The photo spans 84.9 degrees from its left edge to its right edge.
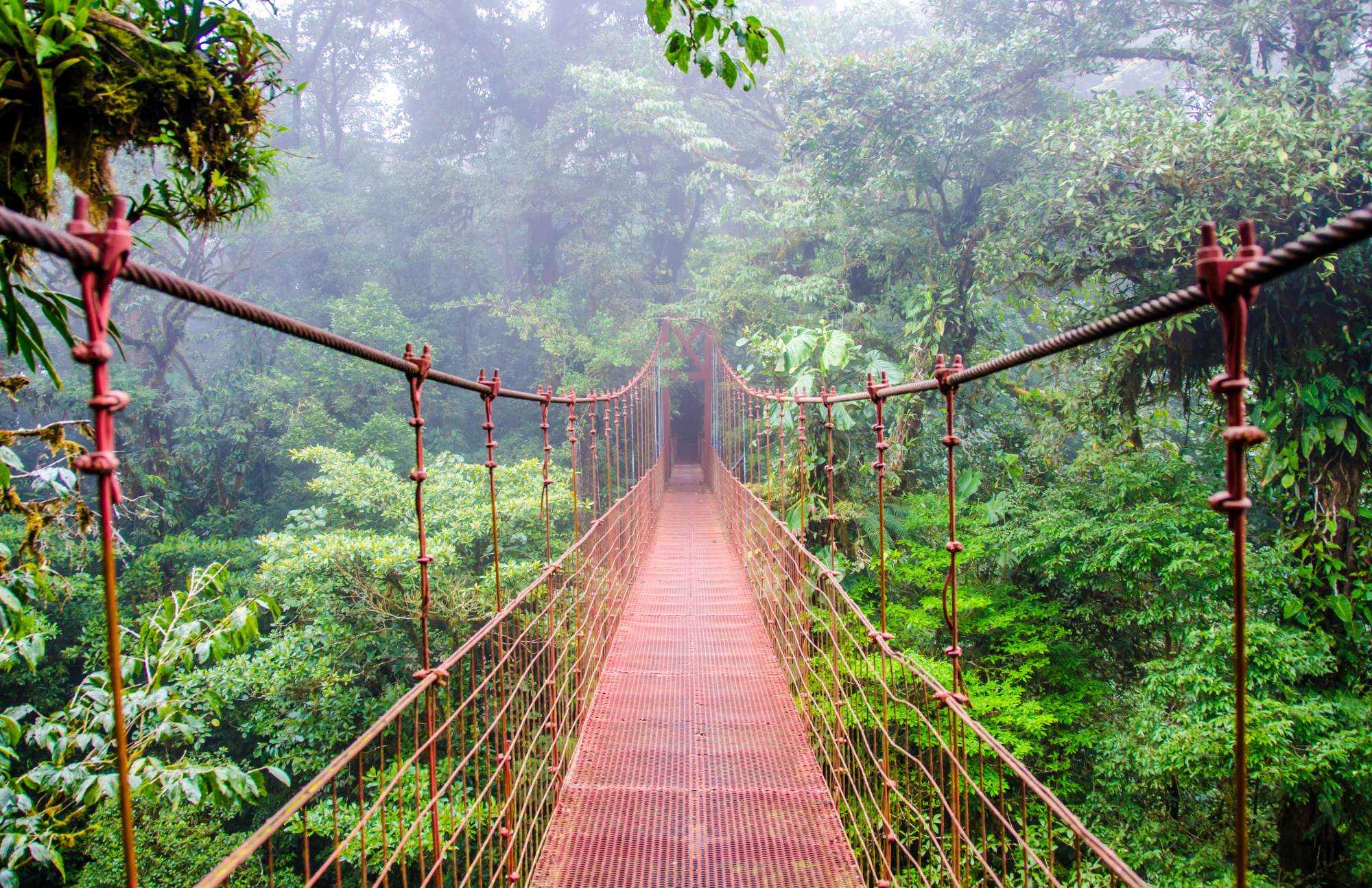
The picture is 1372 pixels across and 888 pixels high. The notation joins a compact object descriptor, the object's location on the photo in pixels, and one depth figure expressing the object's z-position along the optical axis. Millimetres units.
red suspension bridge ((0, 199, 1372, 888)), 648
